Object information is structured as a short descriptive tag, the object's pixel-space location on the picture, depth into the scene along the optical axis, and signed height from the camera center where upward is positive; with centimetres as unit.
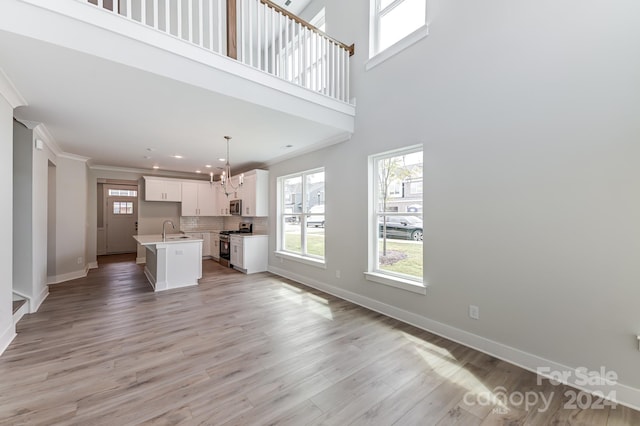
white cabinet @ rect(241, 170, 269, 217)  605 +44
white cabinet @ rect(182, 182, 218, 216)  761 +39
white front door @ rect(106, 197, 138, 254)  862 -36
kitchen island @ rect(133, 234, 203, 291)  457 -88
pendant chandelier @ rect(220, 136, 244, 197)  542 +73
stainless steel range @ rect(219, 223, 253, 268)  662 -79
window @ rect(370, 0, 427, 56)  336 +260
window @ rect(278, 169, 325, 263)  496 -6
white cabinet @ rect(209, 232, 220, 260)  751 -95
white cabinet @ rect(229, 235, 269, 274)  581 -91
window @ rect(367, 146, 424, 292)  328 -9
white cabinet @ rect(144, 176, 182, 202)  709 +64
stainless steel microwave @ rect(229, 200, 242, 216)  671 +14
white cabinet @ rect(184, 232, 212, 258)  770 -89
